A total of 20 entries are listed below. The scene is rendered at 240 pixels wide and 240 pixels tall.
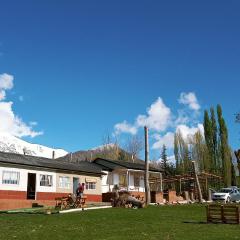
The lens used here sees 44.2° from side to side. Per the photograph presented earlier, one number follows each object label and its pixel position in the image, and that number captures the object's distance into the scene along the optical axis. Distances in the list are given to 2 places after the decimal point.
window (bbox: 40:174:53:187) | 25.09
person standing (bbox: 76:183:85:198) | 21.36
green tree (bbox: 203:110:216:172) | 40.96
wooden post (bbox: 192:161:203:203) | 26.83
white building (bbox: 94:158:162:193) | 31.54
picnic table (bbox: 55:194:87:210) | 21.06
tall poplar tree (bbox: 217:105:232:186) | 39.72
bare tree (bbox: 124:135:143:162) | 52.86
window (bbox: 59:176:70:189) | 26.43
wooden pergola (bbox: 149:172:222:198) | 32.54
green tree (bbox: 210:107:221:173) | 40.74
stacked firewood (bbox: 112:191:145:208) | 21.06
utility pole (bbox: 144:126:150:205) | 23.71
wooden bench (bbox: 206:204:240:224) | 13.03
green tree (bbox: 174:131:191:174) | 45.64
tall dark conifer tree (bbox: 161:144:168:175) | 51.32
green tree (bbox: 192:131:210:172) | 43.48
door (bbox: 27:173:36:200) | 24.77
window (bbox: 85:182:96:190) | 28.62
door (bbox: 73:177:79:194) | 27.53
